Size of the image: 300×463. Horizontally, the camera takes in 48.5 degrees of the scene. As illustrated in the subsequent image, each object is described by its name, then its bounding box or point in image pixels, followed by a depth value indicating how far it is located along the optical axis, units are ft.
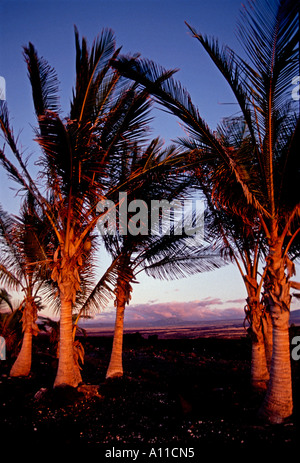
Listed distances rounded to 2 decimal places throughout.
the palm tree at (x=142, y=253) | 24.48
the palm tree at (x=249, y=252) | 21.86
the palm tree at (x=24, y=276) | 25.93
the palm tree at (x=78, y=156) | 19.17
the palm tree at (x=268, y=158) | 14.89
